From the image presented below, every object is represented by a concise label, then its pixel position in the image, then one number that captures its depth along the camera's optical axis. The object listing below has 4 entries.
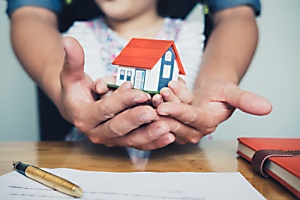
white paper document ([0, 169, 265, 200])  0.40
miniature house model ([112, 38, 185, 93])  0.55
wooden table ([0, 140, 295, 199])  0.53
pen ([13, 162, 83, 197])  0.40
